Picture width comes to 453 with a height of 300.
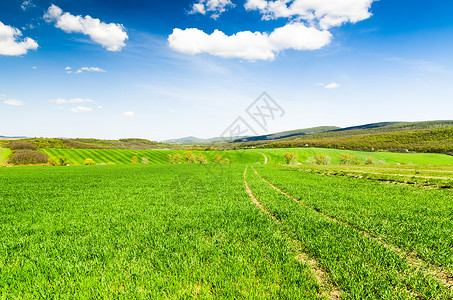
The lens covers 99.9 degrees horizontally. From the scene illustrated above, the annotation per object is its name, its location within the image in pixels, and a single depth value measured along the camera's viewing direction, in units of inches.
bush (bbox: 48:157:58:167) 2960.1
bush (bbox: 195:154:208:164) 4526.3
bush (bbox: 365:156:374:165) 3783.7
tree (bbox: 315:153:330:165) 4031.3
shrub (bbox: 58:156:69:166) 3149.6
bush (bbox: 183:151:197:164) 4487.2
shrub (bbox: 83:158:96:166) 3422.7
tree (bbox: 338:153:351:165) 4183.1
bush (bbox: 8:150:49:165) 2796.5
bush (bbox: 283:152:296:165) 4400.8
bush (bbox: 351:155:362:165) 4030.0
